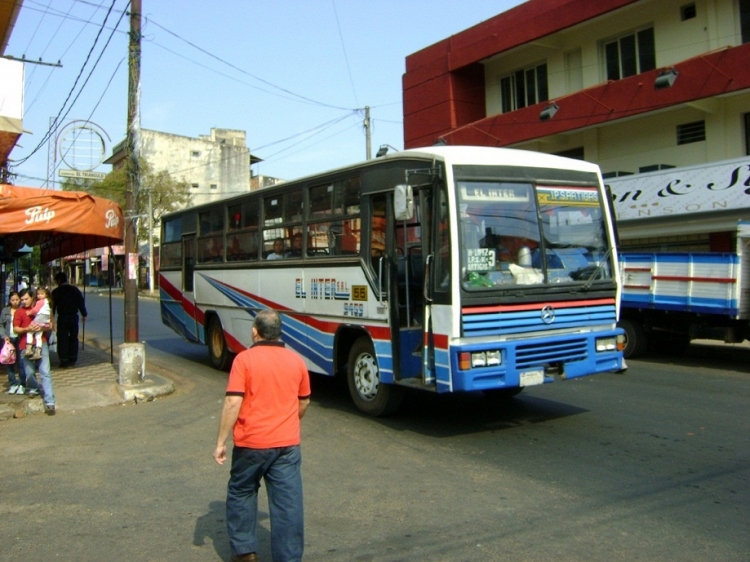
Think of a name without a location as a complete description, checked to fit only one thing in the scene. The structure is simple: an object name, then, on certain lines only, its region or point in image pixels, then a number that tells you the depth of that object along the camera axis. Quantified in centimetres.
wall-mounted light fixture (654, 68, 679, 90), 1771
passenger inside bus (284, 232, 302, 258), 983
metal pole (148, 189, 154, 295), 4304
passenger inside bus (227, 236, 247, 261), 1157
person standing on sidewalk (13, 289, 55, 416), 933
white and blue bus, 713
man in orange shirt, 408
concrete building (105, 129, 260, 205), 6047
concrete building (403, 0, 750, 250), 1694
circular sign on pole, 1719
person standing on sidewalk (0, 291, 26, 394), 1008
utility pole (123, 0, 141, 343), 1123
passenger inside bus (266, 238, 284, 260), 1032
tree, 4692
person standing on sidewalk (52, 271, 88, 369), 1325
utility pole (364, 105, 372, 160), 2491
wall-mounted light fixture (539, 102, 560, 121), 2090
